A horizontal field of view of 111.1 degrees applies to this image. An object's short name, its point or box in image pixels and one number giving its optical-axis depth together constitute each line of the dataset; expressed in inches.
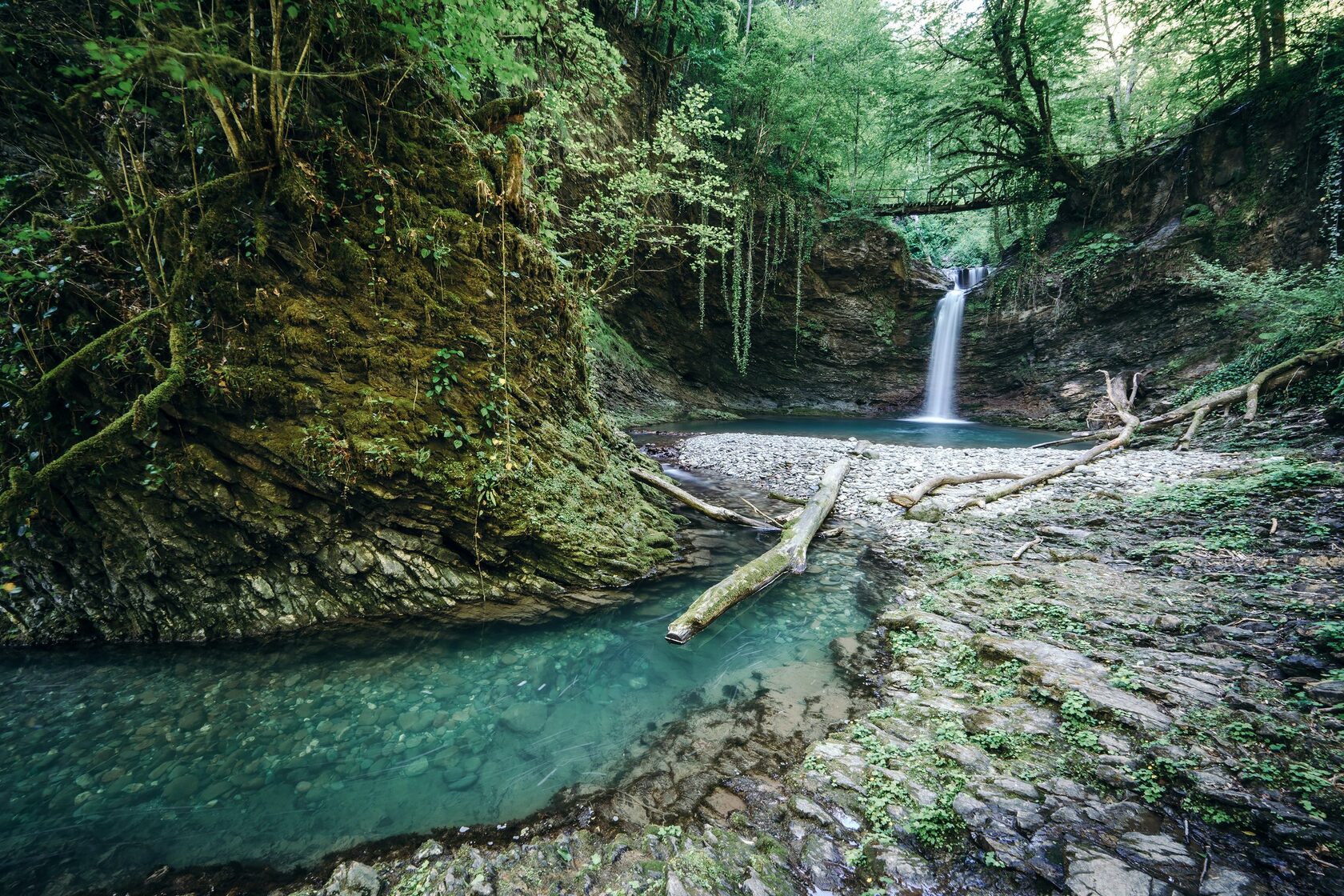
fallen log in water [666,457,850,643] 147.2
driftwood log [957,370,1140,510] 265.3
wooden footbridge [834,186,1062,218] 664.4
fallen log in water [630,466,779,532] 247.0
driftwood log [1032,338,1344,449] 309.4
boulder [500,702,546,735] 117.1
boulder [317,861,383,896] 74.8
